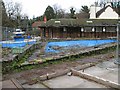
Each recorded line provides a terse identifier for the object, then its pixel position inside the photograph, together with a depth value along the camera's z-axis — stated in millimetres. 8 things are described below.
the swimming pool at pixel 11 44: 11081
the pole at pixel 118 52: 4952
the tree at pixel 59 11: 37871
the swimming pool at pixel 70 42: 13162
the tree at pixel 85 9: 34003
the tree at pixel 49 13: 30819
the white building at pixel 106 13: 21017
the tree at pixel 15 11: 31665
